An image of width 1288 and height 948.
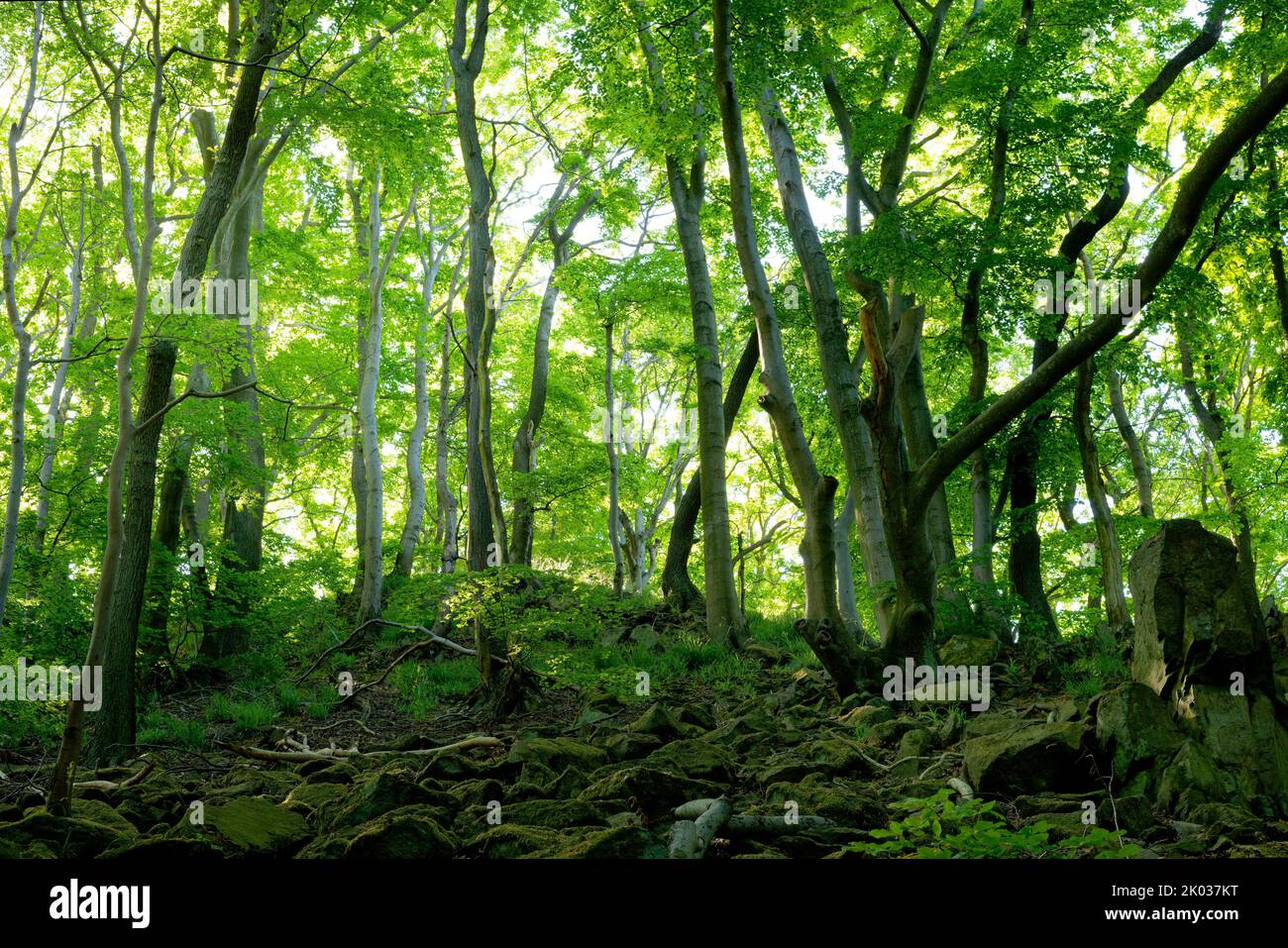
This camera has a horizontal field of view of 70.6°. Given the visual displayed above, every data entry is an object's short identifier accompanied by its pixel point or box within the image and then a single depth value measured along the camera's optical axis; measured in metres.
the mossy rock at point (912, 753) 5.55
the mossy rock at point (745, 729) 6.52
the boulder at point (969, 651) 8.00
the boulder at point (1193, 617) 5.09
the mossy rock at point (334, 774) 5.93
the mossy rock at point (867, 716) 6.82
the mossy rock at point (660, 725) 6.64
